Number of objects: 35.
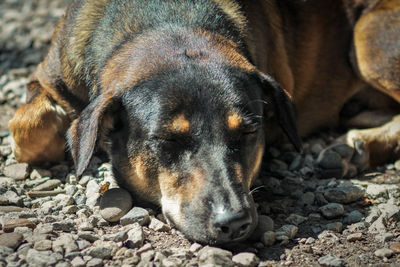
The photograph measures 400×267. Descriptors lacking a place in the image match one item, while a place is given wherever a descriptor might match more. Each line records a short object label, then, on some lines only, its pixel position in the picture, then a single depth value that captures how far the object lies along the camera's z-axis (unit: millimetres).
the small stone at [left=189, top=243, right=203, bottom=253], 3125
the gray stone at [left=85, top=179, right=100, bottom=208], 3705
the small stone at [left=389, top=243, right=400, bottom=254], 3273
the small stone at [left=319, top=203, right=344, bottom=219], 3720
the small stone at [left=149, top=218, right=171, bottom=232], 3389
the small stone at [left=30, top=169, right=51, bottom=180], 4168
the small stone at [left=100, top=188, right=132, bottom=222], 3479
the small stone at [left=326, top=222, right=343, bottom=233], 3508
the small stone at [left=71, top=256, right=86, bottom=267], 2928
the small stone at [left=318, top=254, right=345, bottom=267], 3080
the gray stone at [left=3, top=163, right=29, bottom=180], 4141
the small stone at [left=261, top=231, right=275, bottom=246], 3262
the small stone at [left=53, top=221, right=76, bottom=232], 3330
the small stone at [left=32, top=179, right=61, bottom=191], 3953
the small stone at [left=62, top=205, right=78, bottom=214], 3604
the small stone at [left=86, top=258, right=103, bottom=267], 2945
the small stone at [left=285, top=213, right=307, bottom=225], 3627
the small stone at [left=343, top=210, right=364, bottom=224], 3648
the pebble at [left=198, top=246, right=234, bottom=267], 2951
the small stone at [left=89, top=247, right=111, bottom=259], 3041
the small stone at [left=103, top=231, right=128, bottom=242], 3211
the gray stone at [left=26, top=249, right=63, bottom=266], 2910
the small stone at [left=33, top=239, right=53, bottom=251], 3057
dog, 3232
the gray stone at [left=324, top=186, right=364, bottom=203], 3923
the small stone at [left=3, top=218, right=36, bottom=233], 3273
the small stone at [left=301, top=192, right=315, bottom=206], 3929
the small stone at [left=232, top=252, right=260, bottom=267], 2977
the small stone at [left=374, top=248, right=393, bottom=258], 3219
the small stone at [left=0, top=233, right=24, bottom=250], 3082
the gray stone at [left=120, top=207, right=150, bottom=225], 3449
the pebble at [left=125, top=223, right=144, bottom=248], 3188
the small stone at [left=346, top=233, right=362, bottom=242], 3395
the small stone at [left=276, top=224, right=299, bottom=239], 3362
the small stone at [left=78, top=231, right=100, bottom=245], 3232
